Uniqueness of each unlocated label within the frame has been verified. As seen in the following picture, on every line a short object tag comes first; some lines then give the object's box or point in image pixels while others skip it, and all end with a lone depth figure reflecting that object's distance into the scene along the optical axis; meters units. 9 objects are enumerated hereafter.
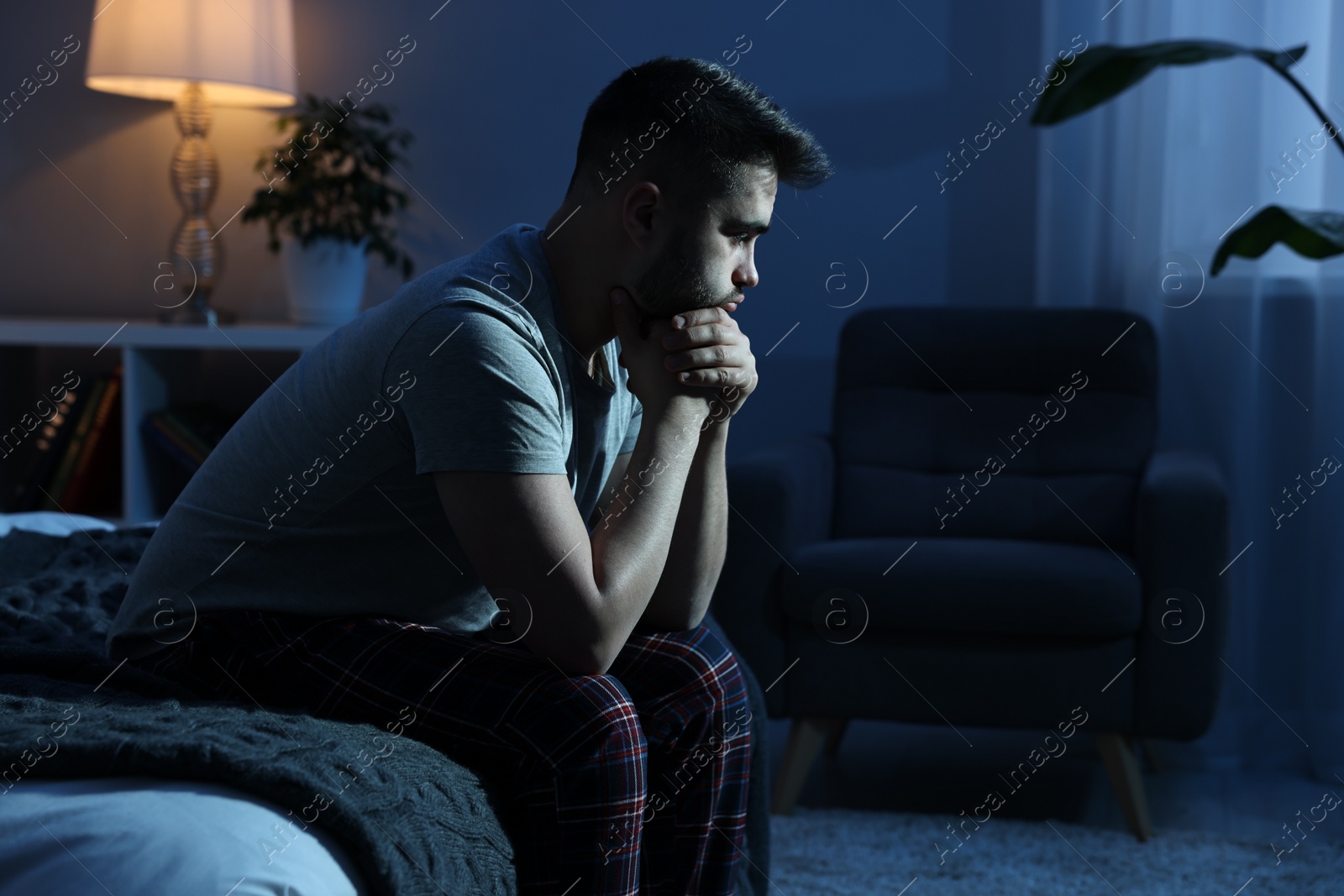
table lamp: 2.52
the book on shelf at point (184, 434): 2.55
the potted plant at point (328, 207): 2.64
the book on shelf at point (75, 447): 2.64
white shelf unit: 2.55
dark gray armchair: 1.85
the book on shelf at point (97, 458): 2.64
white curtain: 2.38
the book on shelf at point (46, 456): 2.63
